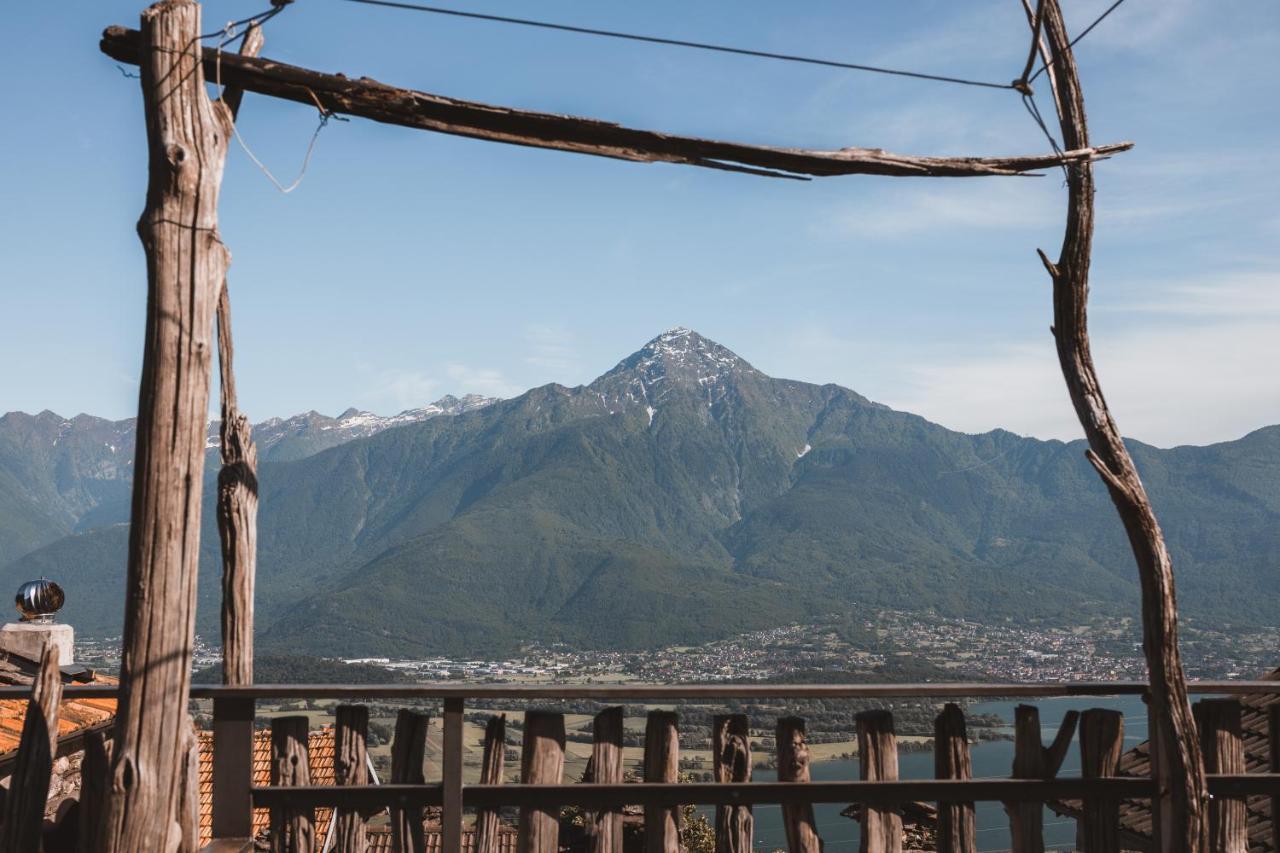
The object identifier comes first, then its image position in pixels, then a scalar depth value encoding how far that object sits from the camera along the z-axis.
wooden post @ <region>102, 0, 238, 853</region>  3.63
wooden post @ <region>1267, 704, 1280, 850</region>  4.36
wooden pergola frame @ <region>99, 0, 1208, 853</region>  3.64
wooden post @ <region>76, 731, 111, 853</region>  3.69
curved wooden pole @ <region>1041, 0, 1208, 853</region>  4.25
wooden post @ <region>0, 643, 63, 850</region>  3.88
